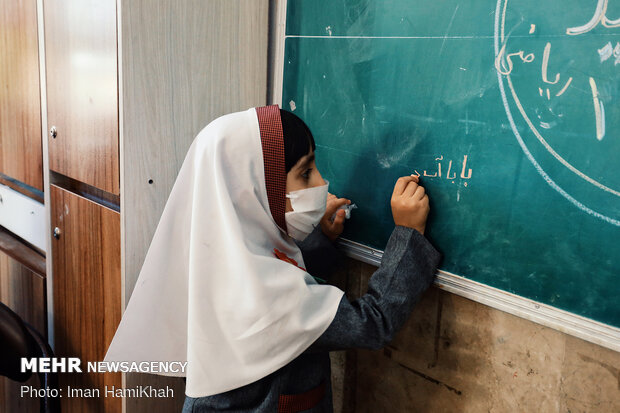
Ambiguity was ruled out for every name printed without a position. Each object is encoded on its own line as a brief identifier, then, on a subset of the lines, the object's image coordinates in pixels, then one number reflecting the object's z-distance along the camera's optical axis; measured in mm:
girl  1085
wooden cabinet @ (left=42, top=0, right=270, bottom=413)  1427
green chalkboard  977
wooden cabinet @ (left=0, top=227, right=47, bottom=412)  2059
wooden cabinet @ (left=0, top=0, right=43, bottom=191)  1902
